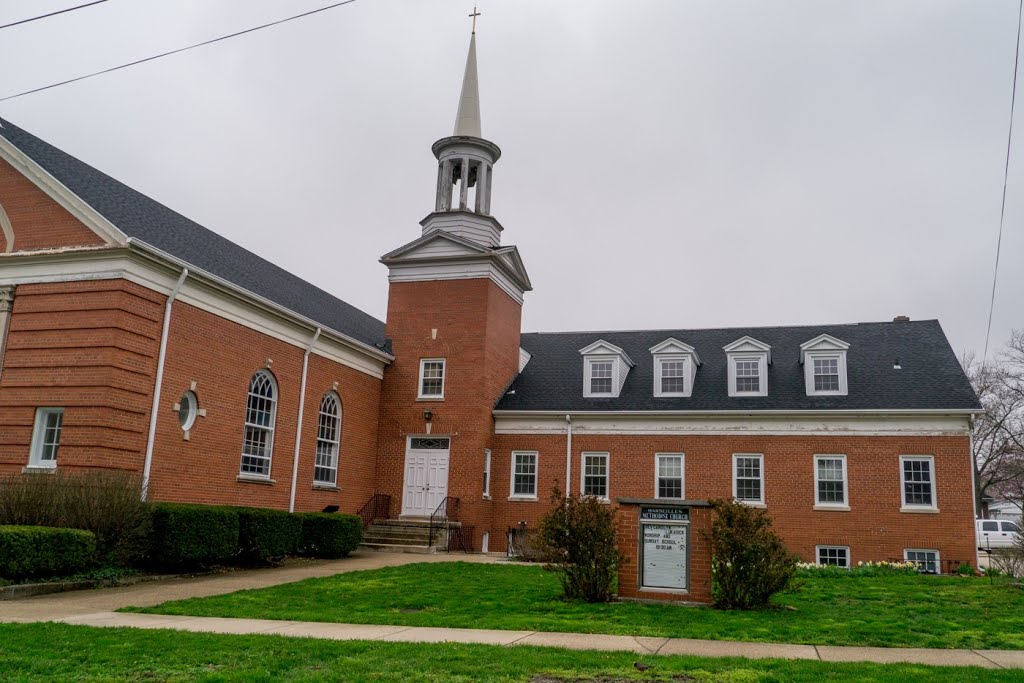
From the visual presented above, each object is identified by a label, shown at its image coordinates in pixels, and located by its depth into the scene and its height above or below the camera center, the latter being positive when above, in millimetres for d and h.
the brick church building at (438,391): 17609 +3148
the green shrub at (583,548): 12836 -535
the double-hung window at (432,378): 27047 +4046
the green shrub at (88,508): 14945 -285
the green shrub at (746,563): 12242 -617
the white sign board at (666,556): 12688 -590
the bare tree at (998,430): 47031 +5604
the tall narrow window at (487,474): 26920 +1102
